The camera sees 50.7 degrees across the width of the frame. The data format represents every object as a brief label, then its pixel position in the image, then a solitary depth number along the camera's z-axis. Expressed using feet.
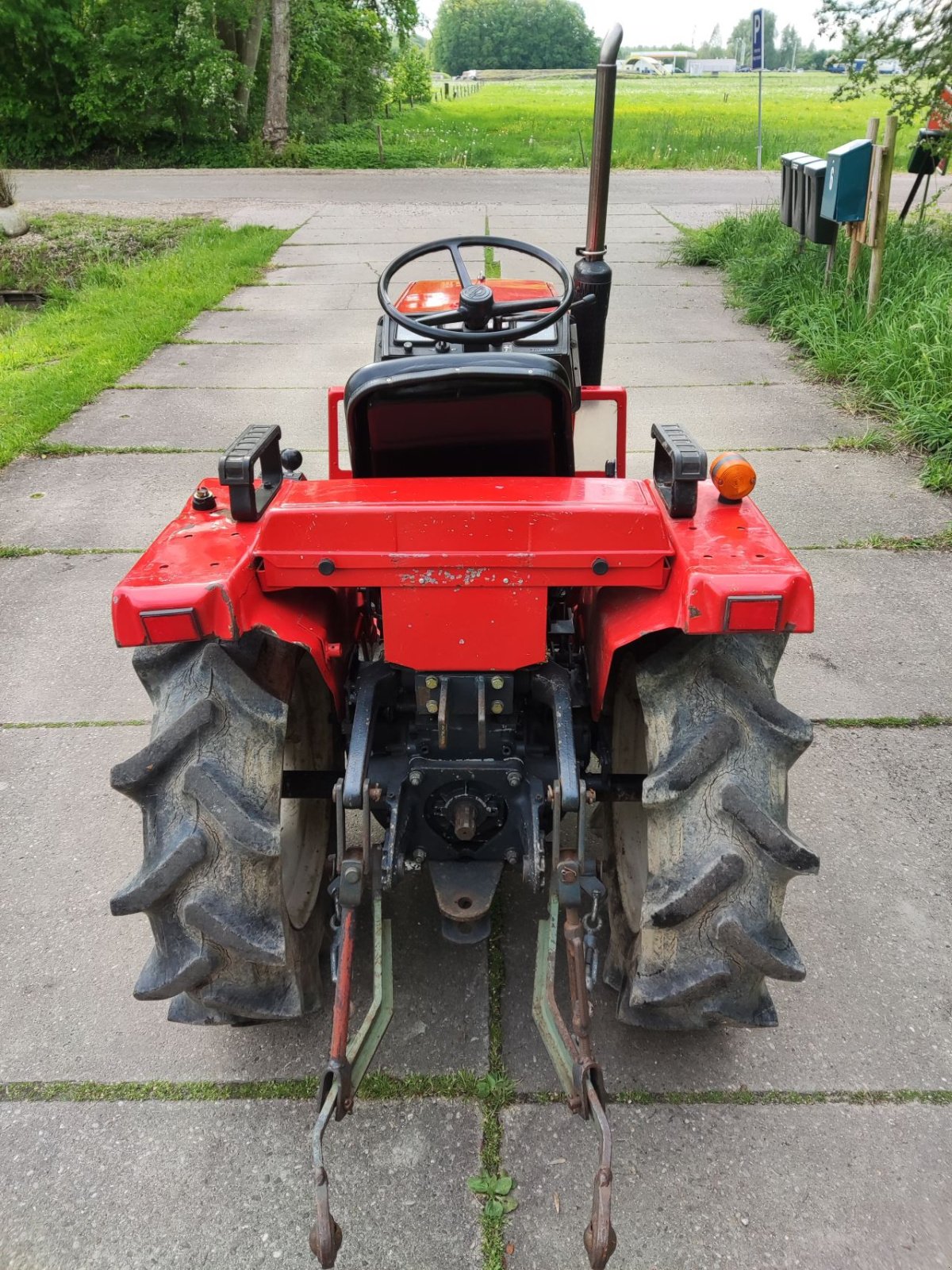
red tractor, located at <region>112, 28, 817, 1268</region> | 5.88
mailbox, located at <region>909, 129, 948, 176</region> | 26.76
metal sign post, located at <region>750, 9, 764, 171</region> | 40.98
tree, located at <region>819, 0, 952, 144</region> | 25.98
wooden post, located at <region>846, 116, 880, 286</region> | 22.45
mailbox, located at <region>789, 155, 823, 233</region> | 25.77
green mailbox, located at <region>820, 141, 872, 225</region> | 22.85
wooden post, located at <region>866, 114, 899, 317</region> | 21.72
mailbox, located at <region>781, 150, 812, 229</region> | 26.81
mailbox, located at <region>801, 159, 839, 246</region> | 24.71
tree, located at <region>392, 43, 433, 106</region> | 95.35
